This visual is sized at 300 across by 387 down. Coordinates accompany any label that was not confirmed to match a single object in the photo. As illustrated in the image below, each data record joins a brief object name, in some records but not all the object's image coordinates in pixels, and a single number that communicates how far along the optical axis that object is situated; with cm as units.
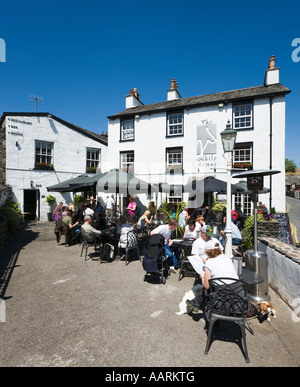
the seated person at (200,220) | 688
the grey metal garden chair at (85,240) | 675
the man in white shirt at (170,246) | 568
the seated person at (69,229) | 848
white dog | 379
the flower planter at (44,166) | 1577
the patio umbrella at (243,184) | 1224
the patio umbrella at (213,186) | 912
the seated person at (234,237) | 624
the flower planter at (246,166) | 1373
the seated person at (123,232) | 641
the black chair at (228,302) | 290
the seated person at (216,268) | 315
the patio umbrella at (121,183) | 733
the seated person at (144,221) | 801
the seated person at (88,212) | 942
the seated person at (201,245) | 465
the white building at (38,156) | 1495
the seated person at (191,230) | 595
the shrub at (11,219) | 1045
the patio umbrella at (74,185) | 801
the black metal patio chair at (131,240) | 639
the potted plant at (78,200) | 1670
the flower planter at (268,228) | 589
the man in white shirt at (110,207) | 1513
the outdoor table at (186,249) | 564
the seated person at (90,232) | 671
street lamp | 496
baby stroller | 495
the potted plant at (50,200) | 1595
